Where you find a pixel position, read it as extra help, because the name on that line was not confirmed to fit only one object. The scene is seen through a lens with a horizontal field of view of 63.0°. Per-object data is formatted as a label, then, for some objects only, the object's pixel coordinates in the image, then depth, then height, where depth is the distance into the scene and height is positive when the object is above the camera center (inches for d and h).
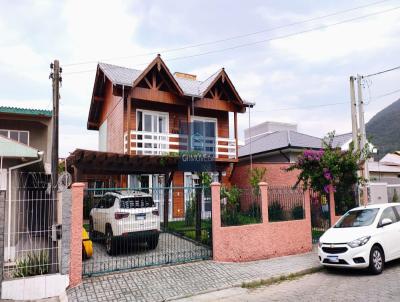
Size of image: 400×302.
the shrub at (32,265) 276.2 -69.6
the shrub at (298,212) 429.1 -45.2
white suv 339.9 -39.9
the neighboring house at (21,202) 296.0 -15.6
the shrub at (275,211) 406.6 -41.4
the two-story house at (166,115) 632.4 +145.8
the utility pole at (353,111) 509.5 +103.7
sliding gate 334.3 -51.2
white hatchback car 308.8 -63.0
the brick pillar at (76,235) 285.0 -46.0
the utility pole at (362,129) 501.9 +73.0
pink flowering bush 458.6 +15.6
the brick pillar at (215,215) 358.9 -38.9
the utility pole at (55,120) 311.3 +63.2
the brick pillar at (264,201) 397.1 -27.2
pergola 452.6 +28.8
